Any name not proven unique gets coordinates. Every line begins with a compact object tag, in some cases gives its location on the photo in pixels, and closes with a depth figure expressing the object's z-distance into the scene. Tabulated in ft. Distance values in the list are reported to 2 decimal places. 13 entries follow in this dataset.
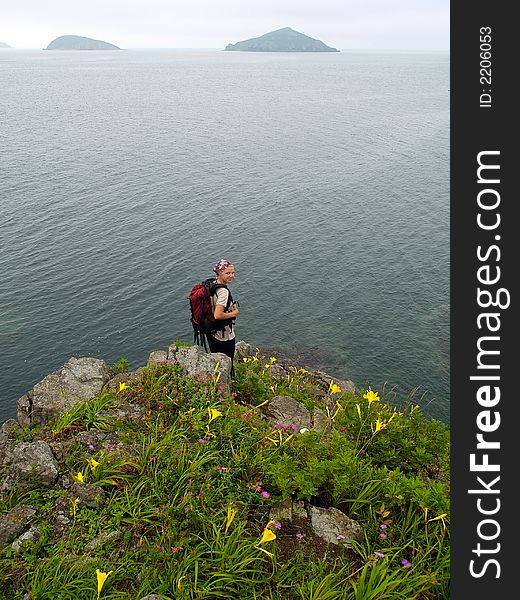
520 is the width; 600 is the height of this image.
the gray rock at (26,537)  17.83
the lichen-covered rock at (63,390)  29.84
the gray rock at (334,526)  17.67
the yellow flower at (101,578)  15.17
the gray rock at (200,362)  28.55
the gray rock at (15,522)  18.42
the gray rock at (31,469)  21.11
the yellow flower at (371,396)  23.00
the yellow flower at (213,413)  23.03
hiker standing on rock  28.32
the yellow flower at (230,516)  17.29
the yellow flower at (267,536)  15.90
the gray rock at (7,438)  24.10
